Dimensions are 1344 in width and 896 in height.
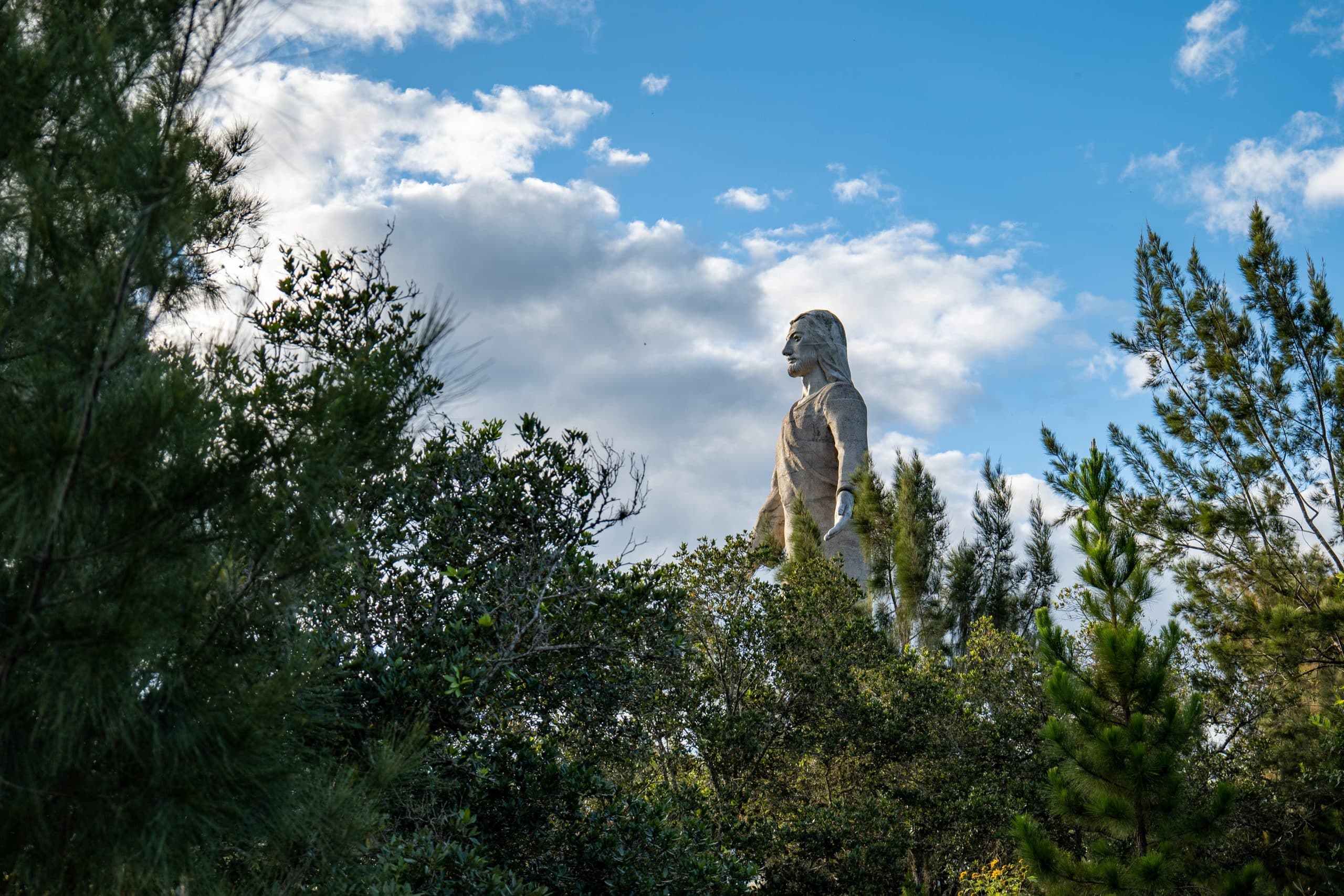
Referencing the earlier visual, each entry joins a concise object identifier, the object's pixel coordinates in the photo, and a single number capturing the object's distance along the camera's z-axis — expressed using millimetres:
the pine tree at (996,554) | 15508
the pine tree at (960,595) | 15359
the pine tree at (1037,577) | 15375
